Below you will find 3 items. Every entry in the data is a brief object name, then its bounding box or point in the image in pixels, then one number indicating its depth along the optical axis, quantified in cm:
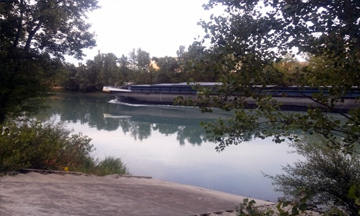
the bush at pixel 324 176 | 623
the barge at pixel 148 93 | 3981
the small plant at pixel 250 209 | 309
